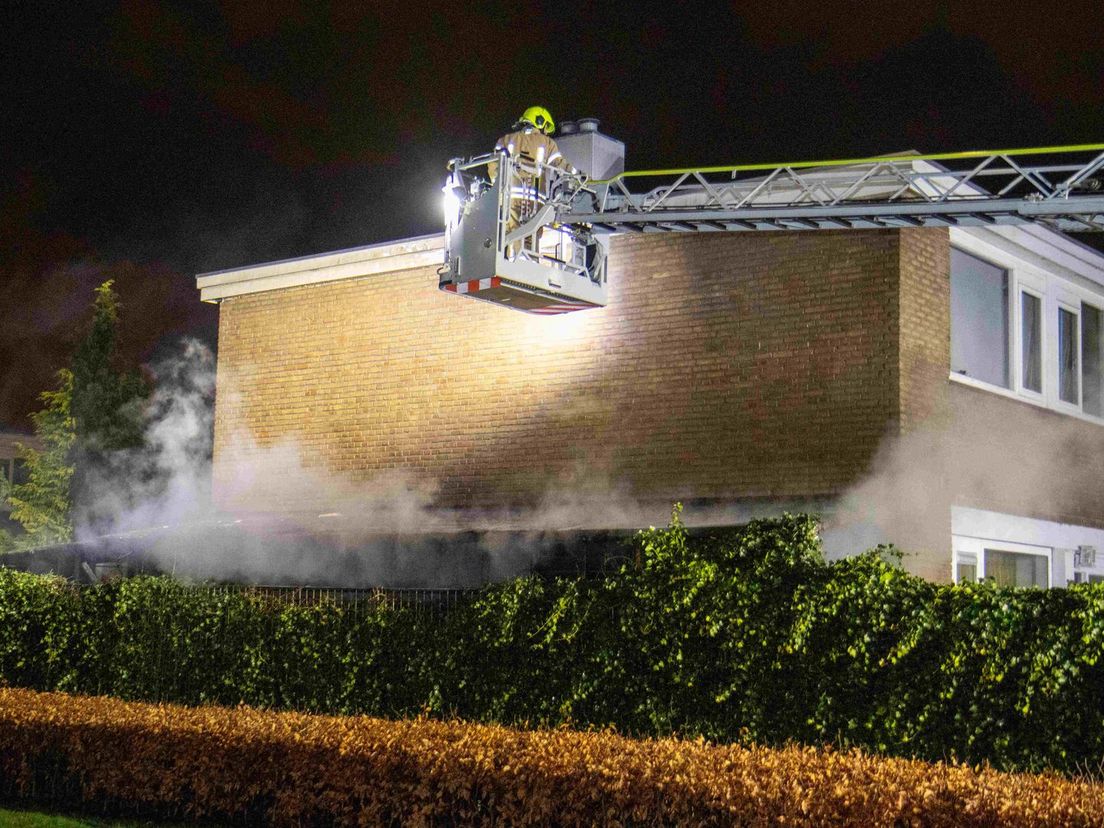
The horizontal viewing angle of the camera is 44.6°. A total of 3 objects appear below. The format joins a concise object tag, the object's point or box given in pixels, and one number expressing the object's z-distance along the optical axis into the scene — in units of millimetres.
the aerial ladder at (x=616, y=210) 12008
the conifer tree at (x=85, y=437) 34406
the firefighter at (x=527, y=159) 13547
